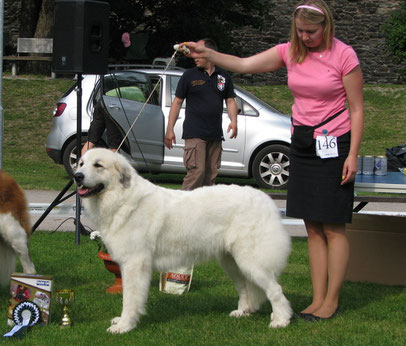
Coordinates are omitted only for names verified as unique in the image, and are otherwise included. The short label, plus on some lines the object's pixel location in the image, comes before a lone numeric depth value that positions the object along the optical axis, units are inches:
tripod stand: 555.9
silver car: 872.6
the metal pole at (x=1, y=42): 591.6
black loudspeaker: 554.9
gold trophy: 359.8
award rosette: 349.8
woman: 352.5
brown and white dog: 408.7
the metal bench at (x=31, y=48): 1483.6
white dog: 352.0
